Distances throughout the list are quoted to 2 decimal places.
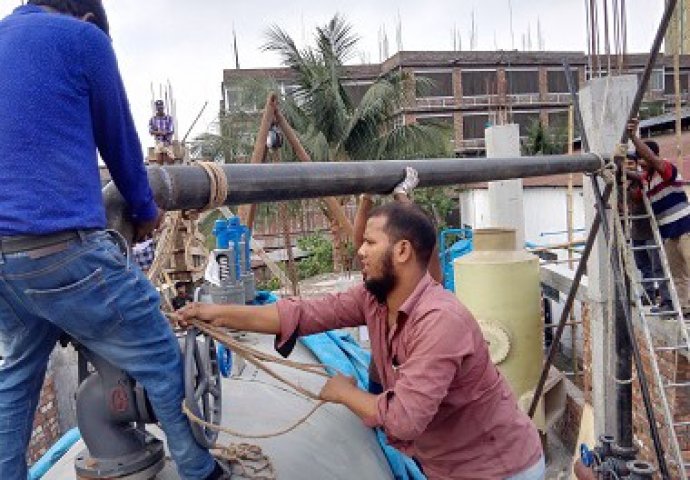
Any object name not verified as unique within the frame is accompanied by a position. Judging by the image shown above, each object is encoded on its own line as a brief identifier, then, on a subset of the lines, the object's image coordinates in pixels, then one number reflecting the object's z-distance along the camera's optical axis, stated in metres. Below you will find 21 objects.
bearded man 1.86
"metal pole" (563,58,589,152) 4.18
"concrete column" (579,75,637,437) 5.00
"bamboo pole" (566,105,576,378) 8.46
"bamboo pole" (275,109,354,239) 4.68
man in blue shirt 1.51
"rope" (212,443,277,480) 2.10
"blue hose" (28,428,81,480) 2.61
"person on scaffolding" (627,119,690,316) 5.17
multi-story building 30.05
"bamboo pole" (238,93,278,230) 4.82
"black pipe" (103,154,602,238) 1.78
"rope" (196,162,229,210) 1.90
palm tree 15.06
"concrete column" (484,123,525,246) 9.27
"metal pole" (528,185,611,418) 3.98
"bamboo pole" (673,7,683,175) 6.49
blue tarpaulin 3.04
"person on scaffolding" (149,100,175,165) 6.59
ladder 3.89
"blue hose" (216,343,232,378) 2.92
